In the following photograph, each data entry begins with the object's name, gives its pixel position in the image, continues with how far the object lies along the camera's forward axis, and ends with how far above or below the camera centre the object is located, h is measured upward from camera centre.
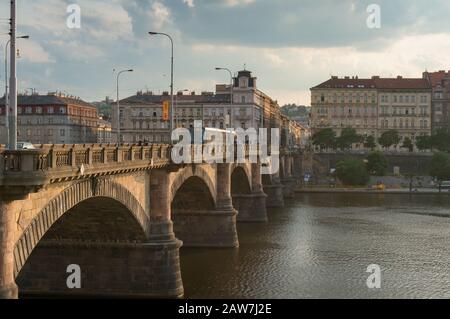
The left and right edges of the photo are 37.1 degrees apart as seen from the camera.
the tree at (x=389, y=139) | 164.50 +4.35
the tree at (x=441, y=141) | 156.88 +3.63
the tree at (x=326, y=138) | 164.62 +4.64
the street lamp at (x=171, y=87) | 41.58 +4.65
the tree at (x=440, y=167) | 125.69 -1.98
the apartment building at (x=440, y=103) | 177.25 +14.21
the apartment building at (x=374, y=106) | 176.88 +13.56
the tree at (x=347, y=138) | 163.12 +4.56
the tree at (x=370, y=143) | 162.62 +3.37
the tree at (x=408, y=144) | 164.25 +3.07
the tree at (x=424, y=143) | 159.12 +3.19
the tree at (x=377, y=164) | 135.88 -1.48
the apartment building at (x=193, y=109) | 132.38 +9.98
